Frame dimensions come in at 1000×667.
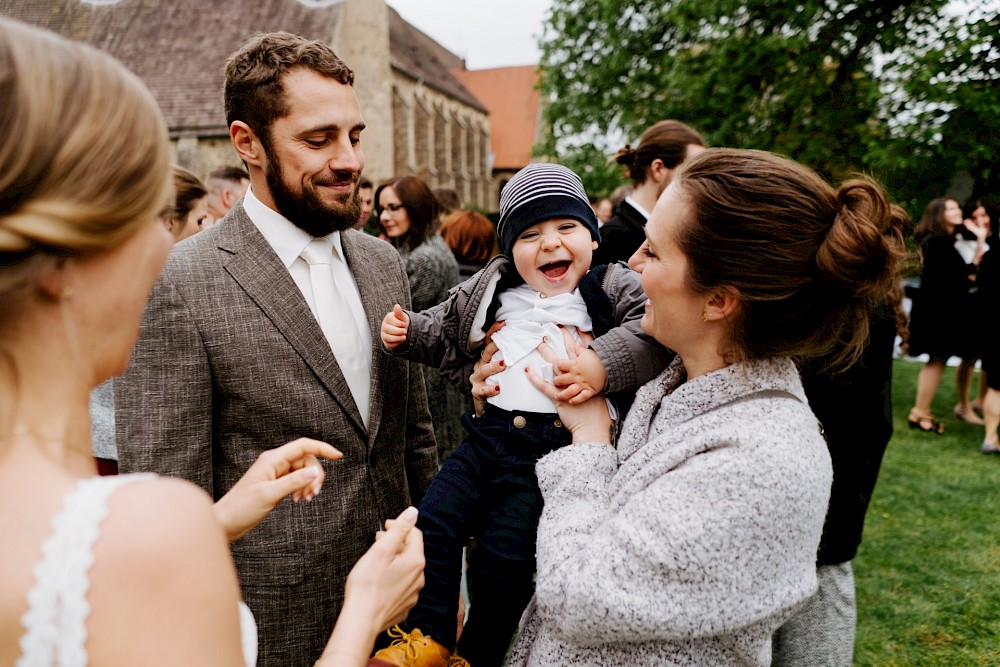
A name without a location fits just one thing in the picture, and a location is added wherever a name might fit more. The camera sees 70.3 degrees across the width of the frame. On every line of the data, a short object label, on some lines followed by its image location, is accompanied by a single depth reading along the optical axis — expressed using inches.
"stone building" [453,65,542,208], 2129.7
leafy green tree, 444.1
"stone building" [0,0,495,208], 996.6
